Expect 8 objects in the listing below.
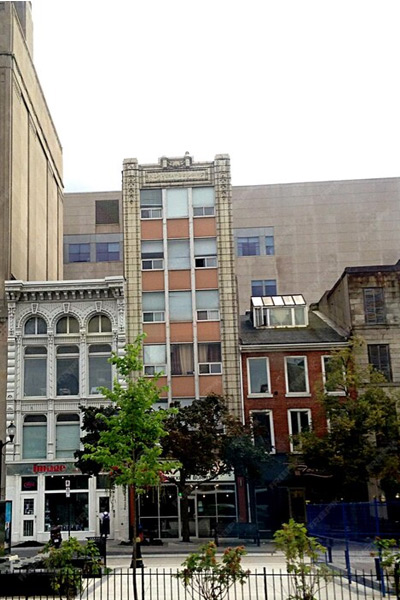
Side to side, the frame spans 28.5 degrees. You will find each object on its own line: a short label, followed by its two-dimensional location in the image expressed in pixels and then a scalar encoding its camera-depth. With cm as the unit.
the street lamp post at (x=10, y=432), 3805
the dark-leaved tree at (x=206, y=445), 4059
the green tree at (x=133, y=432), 2295
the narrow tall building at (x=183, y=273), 4856
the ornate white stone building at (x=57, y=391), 4562
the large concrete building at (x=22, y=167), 4922
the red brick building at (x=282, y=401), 4472
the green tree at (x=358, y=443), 4031
